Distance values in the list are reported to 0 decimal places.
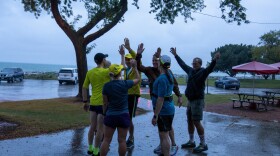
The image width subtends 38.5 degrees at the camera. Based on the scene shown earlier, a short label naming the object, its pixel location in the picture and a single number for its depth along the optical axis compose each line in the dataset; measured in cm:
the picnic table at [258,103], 1710
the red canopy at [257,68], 1919
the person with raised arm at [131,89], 752
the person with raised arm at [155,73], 724
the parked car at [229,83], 4178
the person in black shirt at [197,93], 777
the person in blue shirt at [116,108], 585
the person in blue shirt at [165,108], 637
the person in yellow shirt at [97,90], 679
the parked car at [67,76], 4097
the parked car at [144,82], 3988
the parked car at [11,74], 4241
